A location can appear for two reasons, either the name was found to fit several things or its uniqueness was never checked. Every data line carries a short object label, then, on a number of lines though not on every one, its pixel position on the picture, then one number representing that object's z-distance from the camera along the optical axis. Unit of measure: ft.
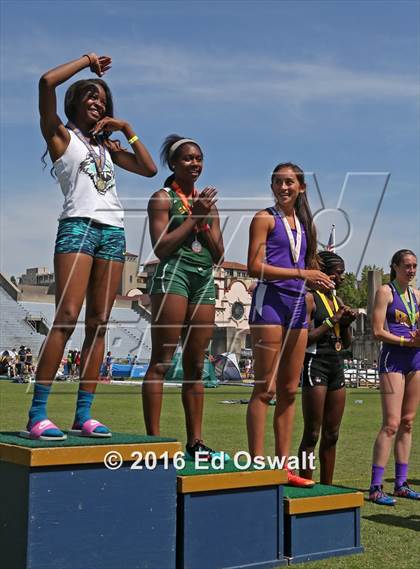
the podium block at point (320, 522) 15.21
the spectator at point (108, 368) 108.99
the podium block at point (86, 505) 11.87
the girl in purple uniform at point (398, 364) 21.48
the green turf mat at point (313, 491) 15.60
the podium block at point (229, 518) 13.61
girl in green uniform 16.05
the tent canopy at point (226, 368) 108.37
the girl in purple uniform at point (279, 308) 16.10
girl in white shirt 13.87
